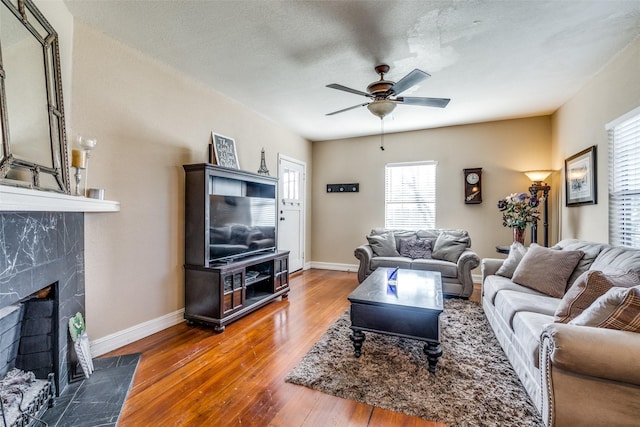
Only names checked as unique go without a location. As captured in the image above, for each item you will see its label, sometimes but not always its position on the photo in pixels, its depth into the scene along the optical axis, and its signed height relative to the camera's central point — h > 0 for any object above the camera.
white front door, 5.01 +0.09
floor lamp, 4.02 +0.31
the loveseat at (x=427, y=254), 3.81 -0.61
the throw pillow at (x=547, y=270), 2.40 -0.50
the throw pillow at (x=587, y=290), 1.61 -0.44
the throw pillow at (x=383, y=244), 4.47 -0.50
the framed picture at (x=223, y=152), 3.41 +0.76
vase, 3.99 -0.31
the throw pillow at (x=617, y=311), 1.33 -0.47
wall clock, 4.68 +0.45
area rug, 1.66 -1.14
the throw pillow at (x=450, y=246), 4.12 -0.48
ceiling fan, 2.54 +1.08
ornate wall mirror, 1.41 +0.63
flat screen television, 3.03 -0.16
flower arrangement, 3.87 +0.04
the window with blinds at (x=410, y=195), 5.06 +0.32
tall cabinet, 2.84 -0.54
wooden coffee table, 2.07 -0.76
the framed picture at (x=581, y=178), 3.09 +0.41
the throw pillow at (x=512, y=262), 2.96 -0.52
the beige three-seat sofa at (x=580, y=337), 1.26 -0.67
